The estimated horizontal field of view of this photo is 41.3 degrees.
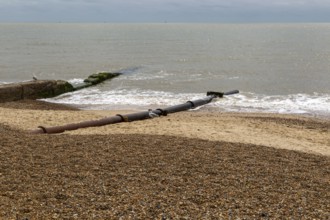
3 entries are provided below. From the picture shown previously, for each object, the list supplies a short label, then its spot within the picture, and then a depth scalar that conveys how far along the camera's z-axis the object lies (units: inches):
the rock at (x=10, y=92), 856.5
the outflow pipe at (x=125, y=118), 531.8
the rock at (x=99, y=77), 1248.2
